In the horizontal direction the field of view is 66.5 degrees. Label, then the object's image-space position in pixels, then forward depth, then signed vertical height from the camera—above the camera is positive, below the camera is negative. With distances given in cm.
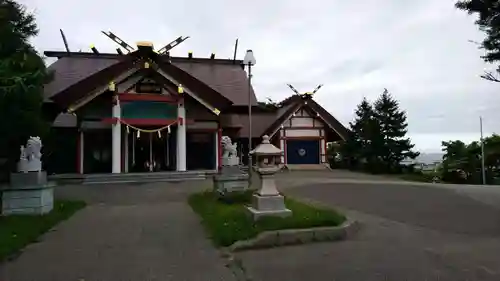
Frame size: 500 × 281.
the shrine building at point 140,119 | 1672 +204
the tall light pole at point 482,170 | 2083 -73
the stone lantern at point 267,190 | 717 -58
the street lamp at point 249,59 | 1153 +305
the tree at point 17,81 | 739 +165
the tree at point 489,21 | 737 +273
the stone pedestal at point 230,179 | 1134 -56
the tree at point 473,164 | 2142 -42
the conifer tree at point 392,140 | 2367 +112
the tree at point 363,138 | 2391 +132
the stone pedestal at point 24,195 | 818 -71
